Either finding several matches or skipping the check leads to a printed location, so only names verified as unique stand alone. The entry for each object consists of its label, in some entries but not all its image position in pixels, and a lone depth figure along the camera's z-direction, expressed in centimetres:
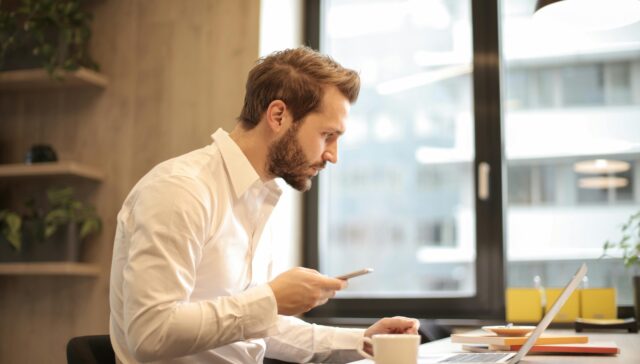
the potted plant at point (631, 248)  297
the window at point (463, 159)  334
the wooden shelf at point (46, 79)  350
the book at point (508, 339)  169
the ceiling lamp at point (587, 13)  259
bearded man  152
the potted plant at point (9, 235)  341
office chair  161
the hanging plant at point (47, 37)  348
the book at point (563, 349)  174
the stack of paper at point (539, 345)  170
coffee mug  127
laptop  143
